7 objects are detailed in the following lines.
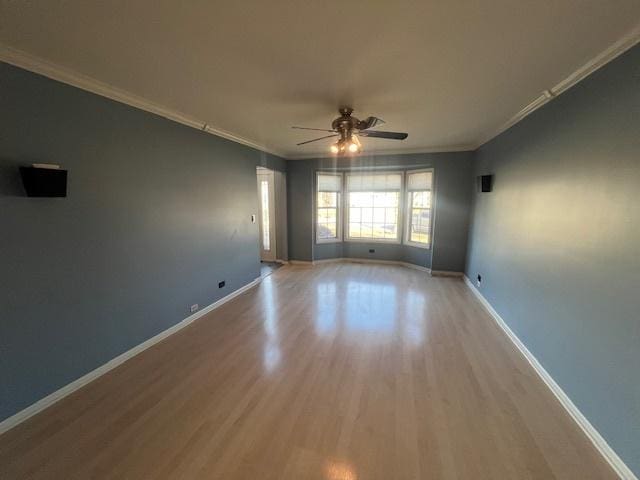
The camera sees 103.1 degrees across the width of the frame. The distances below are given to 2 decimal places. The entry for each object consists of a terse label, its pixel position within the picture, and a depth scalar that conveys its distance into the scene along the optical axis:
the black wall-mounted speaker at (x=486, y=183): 3.61
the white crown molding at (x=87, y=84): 1.64
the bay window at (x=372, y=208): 5.52
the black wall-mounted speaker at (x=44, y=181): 1.68
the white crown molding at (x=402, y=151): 4.68
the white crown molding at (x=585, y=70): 1.47
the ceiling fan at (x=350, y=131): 2.58
